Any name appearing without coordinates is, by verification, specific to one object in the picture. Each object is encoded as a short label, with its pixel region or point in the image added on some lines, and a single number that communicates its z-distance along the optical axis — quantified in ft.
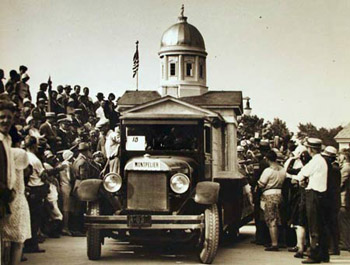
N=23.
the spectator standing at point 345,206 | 34.22
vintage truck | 29.04
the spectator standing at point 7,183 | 20.47
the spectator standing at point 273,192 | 33.19
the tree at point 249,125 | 84.07
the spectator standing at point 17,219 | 21.09
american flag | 33.59
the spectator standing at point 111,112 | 43.28
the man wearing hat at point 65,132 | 43.29
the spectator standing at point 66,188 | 38.06
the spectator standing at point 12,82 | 39.01
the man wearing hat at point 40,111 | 39.24
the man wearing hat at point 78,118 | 46.57
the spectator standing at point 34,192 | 31.09
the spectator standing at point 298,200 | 30.30
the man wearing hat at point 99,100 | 41.87
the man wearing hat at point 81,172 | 38.01
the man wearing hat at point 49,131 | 39.50
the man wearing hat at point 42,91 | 41.48
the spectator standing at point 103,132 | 44.34
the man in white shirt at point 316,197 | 28.94
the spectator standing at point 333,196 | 29.78
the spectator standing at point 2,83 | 34.78
